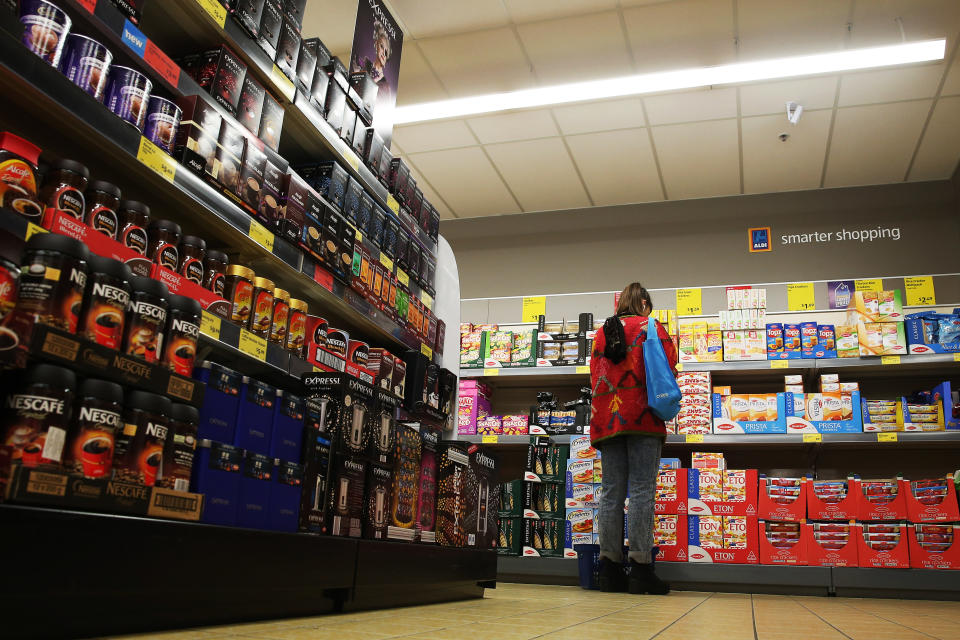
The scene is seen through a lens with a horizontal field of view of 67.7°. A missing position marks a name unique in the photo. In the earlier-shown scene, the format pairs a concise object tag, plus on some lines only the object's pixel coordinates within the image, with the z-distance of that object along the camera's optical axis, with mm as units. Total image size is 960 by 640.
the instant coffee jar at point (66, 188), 1344
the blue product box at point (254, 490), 1419
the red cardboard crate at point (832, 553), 4098
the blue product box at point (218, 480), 1329
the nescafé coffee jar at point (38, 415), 981
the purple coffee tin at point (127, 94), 1589
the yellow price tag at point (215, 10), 1896
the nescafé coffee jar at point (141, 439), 1148
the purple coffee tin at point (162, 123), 1686
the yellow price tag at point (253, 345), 1881
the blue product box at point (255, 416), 1457
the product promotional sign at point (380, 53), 3330
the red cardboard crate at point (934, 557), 3955
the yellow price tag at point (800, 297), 5488
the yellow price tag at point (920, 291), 5234
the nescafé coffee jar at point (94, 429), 1063
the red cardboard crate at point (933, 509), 3979
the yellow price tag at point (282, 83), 2201
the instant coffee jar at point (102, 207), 1433
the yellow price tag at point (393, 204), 2966
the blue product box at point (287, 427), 1551
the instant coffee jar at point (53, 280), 1039
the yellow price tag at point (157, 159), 1603
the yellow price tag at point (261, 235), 2004
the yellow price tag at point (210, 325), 1718
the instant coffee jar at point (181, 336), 1296
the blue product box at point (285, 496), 1503
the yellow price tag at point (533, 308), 6184
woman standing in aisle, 3475
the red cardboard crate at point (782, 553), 4176
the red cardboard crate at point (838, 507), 4133
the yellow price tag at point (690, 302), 5691
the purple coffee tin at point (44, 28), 1343
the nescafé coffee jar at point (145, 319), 1218
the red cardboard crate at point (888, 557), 4023
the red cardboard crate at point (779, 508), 4211
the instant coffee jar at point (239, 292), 1918
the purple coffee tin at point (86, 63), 1464
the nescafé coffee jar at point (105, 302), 1135
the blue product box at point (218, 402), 1378
